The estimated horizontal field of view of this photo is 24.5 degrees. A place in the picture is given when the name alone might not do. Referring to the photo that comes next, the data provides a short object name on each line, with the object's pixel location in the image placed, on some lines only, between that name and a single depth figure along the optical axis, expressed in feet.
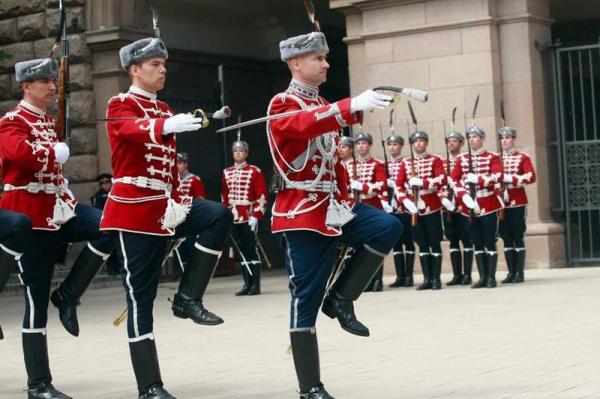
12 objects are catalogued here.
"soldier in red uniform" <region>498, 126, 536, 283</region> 49.65
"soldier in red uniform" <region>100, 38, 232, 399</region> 23.16
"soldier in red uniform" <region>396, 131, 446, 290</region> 50.10
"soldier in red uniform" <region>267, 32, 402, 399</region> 22.07
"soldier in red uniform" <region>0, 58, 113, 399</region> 24.93
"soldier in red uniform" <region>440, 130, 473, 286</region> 50.55
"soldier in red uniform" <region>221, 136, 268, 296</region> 52.85
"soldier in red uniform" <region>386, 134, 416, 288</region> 51.24
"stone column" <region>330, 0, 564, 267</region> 54.54
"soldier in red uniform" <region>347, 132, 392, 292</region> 50.26
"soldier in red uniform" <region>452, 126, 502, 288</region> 49.06
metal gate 54.90
